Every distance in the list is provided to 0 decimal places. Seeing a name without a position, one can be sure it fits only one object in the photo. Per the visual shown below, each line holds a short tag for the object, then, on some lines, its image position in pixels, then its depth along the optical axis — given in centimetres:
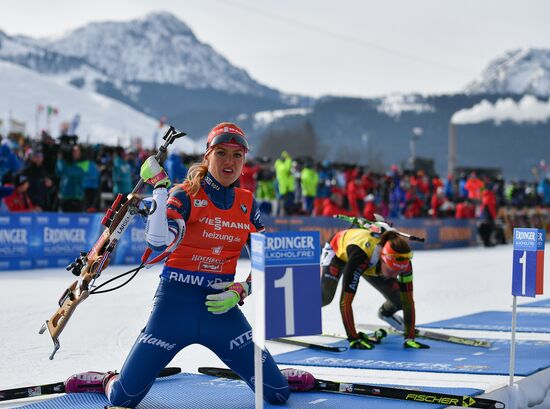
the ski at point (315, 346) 1657
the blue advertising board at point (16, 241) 3100
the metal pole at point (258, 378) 915
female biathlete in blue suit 1078
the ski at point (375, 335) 1783
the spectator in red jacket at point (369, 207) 4320
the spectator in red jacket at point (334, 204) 4416
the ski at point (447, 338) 1742
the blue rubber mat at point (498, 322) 2041
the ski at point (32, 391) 1194
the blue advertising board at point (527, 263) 1356
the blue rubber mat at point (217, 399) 1153
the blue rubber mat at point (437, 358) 1465
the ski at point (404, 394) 1135
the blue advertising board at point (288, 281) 899
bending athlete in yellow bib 1653
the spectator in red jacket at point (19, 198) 3319
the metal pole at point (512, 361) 1263
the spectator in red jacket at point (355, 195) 4641
